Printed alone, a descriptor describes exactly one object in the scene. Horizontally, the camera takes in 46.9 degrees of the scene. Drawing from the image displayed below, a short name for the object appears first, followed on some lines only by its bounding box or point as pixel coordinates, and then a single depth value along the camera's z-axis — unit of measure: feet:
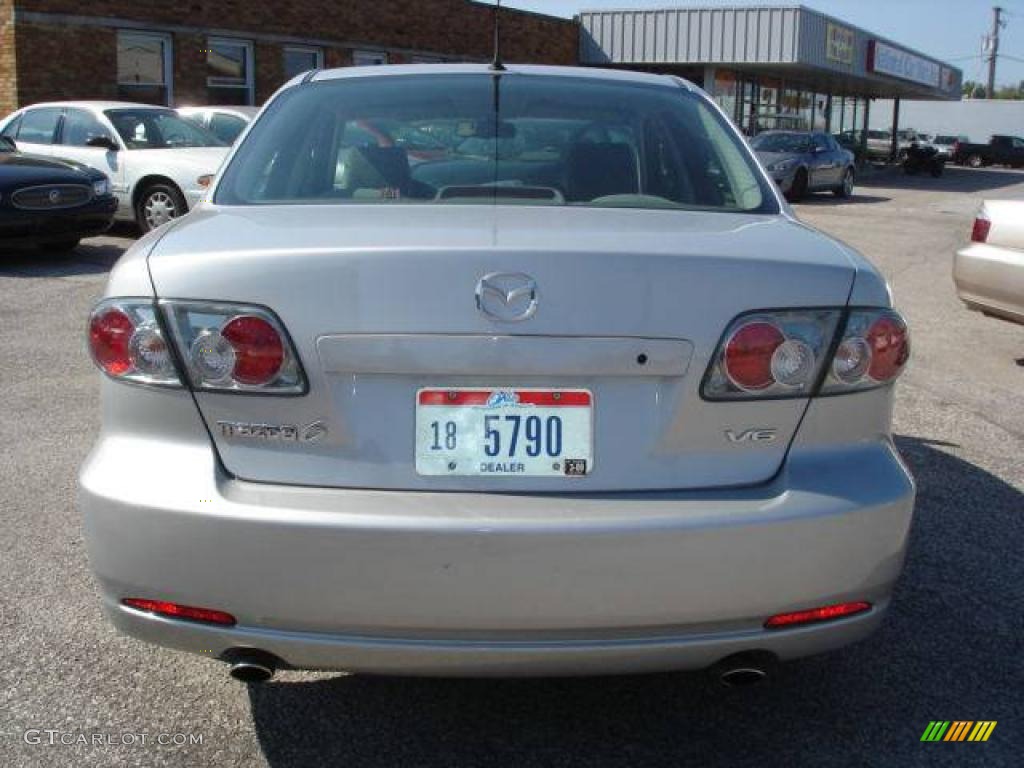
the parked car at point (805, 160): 79.46
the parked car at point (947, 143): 187.93
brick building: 61.67
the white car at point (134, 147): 41.47
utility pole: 280.51
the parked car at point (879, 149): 159.22
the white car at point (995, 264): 23.97
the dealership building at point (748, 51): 98.99
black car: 35.96
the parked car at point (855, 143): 126.11
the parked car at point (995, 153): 181.68
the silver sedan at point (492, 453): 7.65
